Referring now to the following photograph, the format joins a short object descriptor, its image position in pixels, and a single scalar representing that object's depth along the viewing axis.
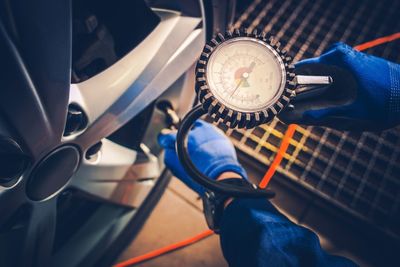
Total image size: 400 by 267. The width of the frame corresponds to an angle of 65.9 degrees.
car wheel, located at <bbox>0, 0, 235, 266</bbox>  0.55
